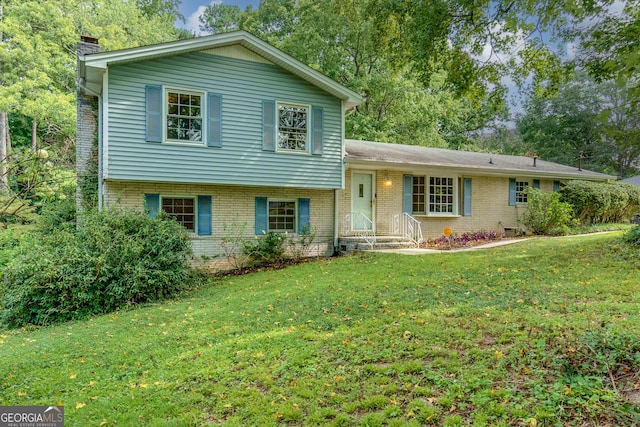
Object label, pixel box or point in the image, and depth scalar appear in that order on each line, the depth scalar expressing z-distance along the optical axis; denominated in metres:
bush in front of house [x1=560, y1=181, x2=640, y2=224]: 16.56
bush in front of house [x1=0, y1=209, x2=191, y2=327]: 7.91
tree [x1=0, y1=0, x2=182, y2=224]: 18.86
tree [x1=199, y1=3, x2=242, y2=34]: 33.03
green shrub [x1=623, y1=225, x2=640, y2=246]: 8.87
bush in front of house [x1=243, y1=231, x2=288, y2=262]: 11.91
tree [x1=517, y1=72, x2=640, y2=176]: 34.19
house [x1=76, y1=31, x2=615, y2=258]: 10.35
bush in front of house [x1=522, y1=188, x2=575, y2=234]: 15.38
